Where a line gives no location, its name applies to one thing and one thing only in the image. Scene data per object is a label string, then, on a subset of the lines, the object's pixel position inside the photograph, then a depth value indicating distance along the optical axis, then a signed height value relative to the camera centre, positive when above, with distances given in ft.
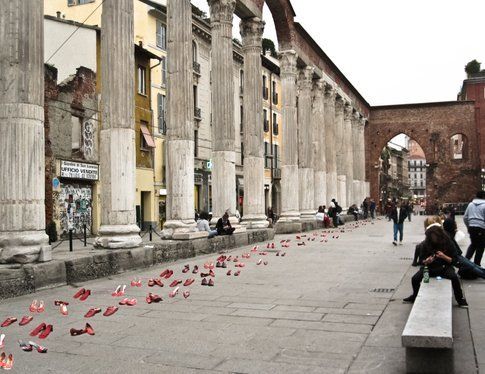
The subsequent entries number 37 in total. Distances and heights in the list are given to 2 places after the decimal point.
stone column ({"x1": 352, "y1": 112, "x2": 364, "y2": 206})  130.08 +9.82
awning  90.46 +11.31
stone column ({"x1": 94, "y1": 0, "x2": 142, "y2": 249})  34.68 +4.95
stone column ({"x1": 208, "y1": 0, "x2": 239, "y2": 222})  52.65 +9.01
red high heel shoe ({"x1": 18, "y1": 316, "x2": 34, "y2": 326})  18.86 -3.93
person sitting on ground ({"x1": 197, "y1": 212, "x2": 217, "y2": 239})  47.01 -2.00
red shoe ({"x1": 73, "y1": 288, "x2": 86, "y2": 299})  23.71 -3.80
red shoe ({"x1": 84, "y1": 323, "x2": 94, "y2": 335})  17.45 -3.97
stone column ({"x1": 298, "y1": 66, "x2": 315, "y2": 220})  82.69 +6.71
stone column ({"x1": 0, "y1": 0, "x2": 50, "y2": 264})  26.25 +3.13
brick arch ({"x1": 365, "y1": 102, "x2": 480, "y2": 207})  155.12 +18.52
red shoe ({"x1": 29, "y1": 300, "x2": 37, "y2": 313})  21.23 -3.93
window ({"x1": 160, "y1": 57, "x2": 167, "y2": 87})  98.99 +24.82
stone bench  12.32 -3.21
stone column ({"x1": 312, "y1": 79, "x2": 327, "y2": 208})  92.63 +9.69
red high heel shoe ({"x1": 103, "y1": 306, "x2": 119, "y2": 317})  20.51 -3.98
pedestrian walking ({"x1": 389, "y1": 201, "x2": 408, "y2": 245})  52.47 -1.78
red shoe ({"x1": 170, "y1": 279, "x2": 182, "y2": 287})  26.96 -3.88
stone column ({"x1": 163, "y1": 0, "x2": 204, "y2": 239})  43.21 +6.57
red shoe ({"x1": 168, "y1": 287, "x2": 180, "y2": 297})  24.51 -4.02
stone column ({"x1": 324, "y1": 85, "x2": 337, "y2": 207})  101.24 +9.57
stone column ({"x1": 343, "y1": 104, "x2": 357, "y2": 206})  116.98 +10.17
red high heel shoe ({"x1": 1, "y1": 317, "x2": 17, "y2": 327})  18.89 -3.98
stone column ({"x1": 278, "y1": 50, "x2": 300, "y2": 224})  75.20 +6.07
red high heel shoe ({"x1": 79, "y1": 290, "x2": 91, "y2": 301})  23.62 -3.90
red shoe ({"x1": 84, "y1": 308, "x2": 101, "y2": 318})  20.16 -3.96
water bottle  20.30 -2.80
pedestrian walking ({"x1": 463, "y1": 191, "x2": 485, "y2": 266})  30.58 -1.43
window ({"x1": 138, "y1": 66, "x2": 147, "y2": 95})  90.94 +20.67
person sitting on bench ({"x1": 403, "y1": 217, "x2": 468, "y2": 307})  21.62 -2.38
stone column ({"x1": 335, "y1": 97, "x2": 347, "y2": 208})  111.14 +10.05
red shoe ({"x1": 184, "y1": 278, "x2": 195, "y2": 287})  26.99 -3.87
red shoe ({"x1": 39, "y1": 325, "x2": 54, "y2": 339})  16.91 -3.95
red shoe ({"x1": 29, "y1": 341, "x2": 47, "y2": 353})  15.55 -4.03
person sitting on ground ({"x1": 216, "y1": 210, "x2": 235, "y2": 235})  49.80 -2.10
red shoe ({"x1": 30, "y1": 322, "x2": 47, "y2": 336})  17.30 -3.91
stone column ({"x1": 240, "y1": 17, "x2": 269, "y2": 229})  59.98 +6.14
